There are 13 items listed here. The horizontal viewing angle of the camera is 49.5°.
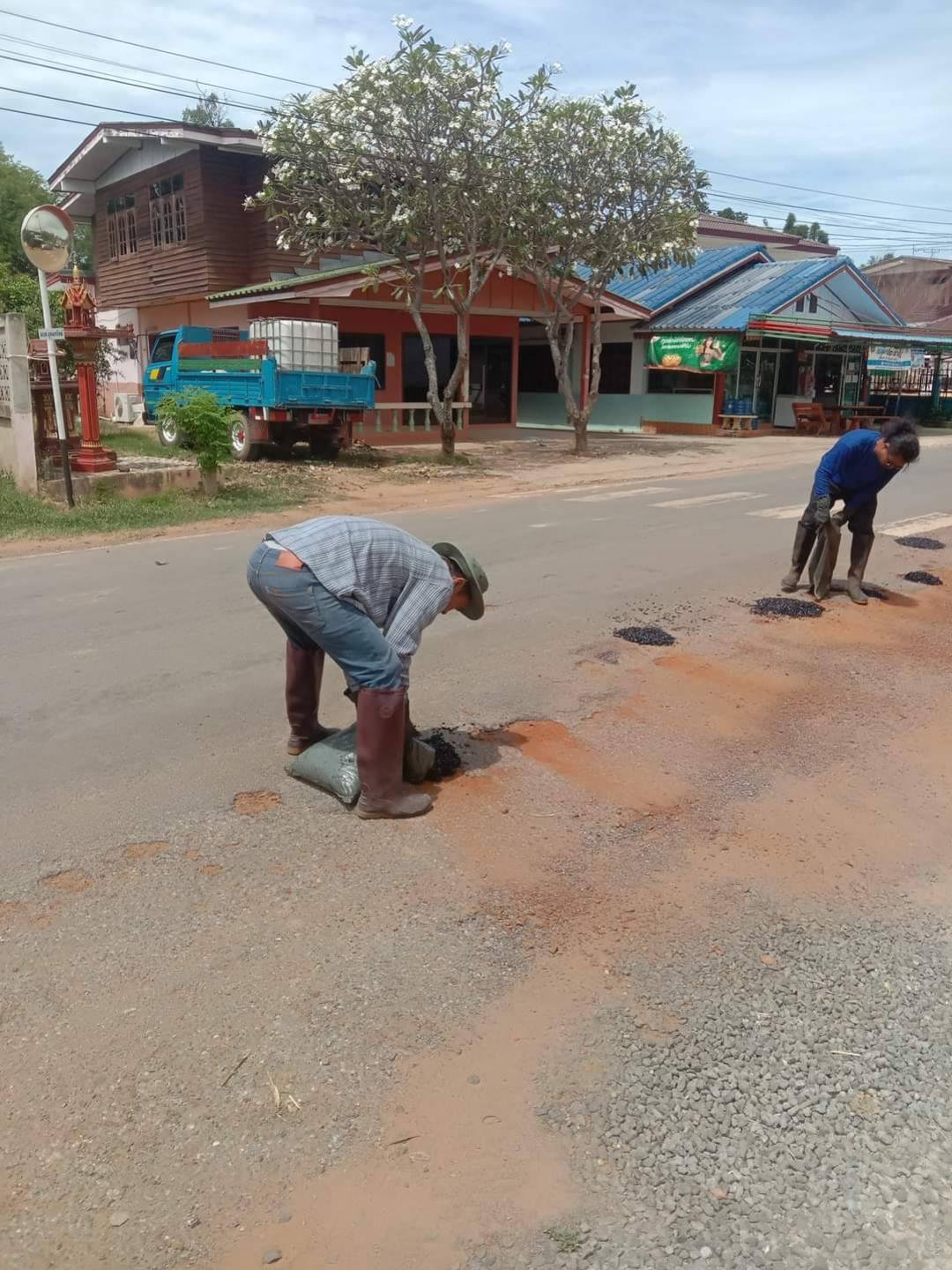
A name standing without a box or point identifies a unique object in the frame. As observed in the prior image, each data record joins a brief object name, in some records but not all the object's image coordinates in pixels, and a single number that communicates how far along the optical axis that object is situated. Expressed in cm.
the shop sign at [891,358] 2867
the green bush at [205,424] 1290
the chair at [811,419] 2772
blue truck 1653
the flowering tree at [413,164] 1664
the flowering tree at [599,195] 1778
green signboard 2575
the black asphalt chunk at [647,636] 678
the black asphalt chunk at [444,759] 453
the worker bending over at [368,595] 372
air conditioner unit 2542
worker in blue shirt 734
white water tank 1706
